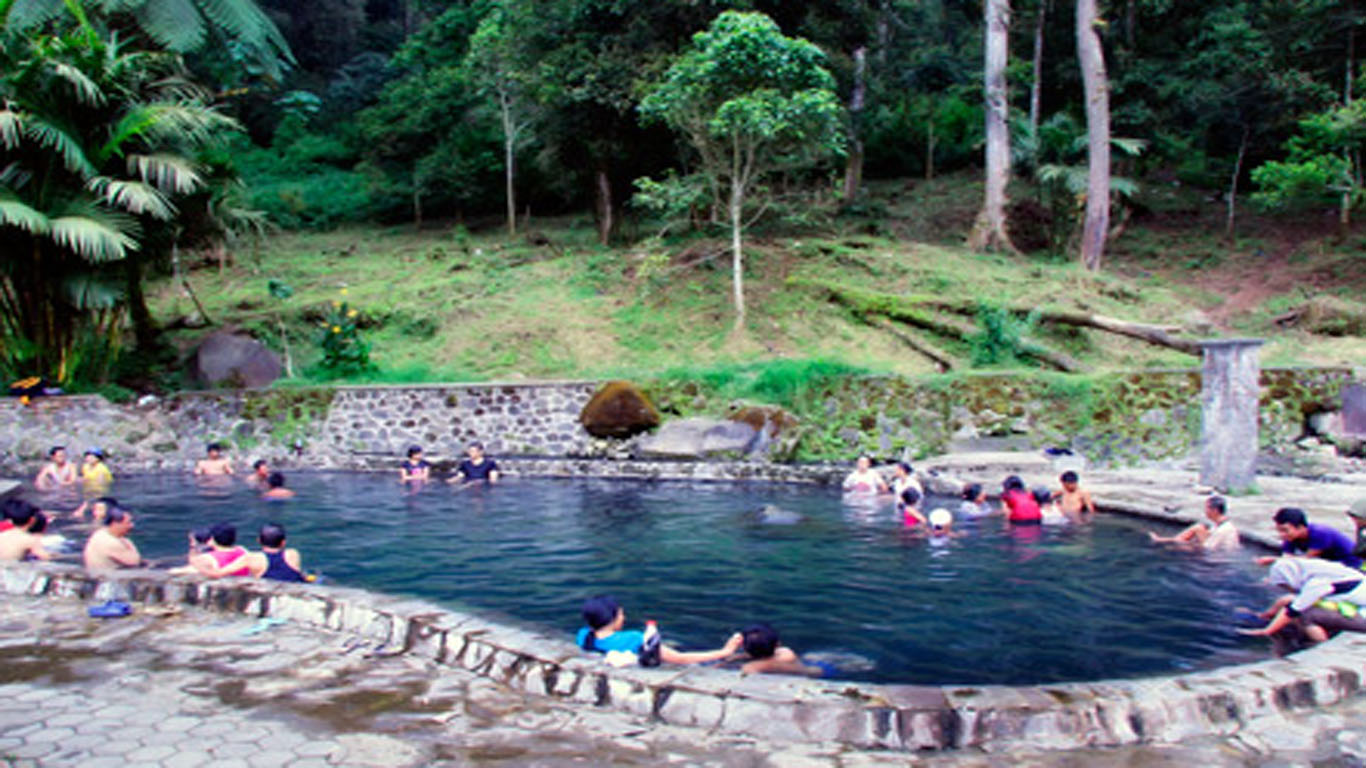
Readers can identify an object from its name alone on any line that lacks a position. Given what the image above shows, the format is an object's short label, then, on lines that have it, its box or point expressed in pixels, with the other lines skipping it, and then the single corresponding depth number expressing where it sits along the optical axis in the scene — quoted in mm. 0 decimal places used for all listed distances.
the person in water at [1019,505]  10164
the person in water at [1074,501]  10188
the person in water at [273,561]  7379
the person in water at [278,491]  12953
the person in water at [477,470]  14438
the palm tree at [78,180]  16484
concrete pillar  10164
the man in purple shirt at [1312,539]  6367
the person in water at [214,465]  15523
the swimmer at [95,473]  14867
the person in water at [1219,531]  8445
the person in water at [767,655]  5379
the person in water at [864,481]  12266
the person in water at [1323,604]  5684
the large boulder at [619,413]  15609
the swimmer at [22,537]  8109
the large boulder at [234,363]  19547
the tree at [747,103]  17859
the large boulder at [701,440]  14852
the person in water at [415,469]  14672
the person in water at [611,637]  5262
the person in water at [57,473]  14711
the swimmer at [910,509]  10332
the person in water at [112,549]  7500
